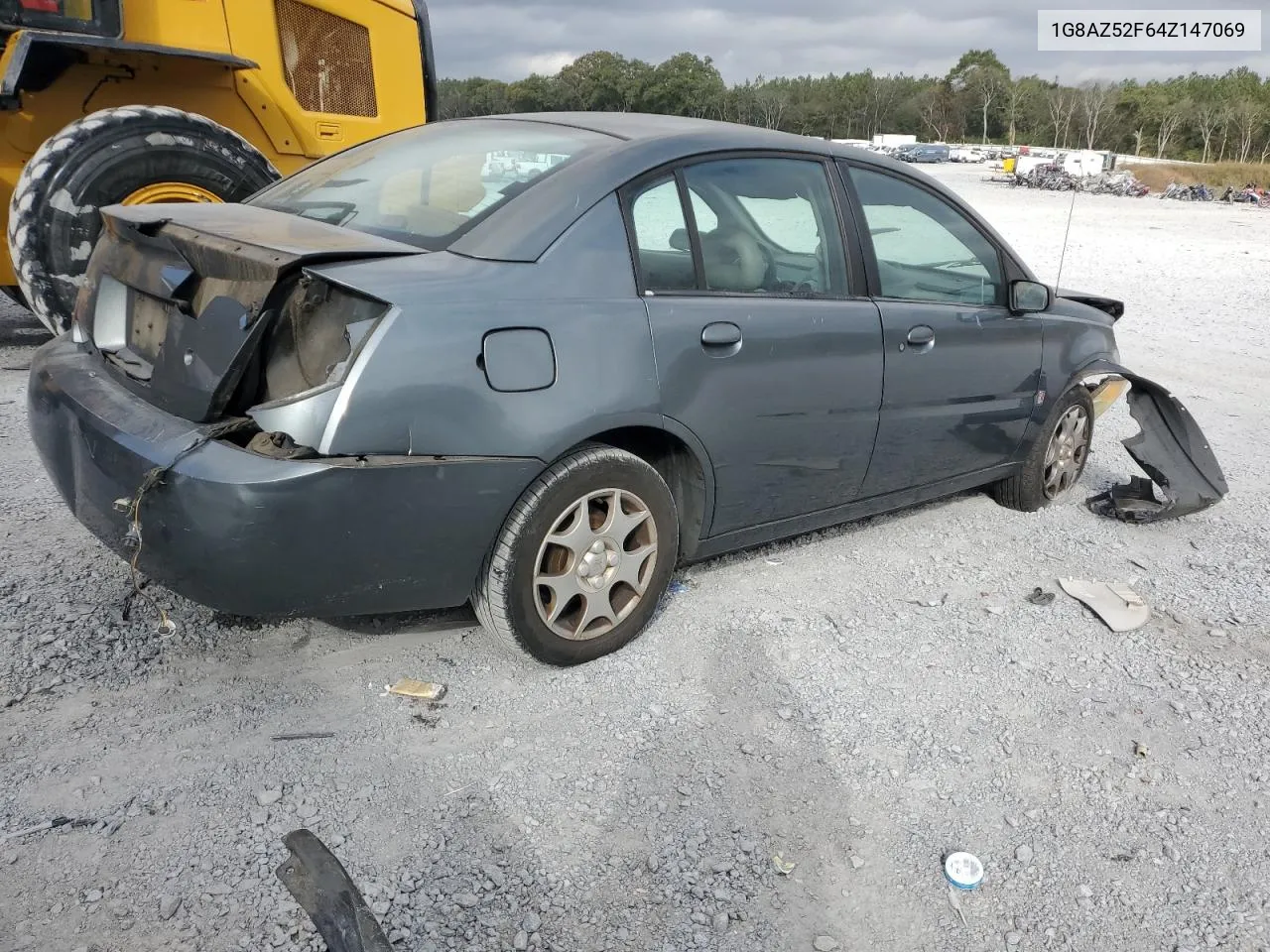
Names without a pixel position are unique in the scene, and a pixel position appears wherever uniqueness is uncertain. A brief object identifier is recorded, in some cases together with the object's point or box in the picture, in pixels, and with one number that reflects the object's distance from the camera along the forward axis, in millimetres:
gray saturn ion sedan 2547
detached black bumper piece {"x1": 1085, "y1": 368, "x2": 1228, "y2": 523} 4773
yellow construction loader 5188
